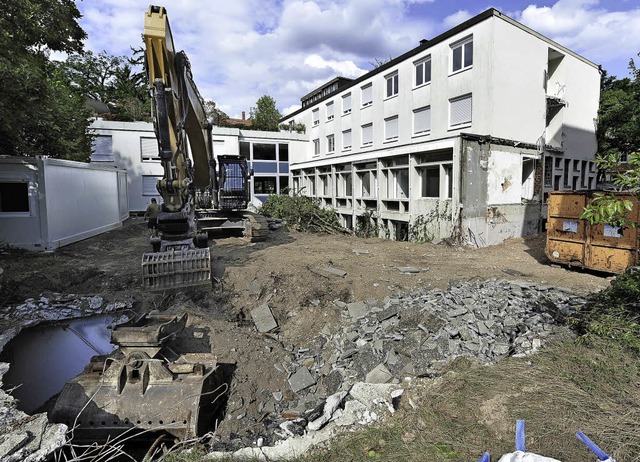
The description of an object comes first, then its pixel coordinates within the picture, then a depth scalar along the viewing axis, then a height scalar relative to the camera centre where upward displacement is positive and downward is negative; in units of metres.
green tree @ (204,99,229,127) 34.18 +7.96
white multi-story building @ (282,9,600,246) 13.97 +2.91
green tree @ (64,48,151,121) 34.94 +11.56
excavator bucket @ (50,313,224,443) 4.31 -2.42
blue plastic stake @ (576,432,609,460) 2.65 -1.85
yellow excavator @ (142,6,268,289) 6.34 +0.77
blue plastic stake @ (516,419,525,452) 2.85 -1.89
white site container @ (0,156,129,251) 10.69 -0.16
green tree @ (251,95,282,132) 37.00 +8.86
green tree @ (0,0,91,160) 8.59 +2.83
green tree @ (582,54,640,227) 20.73 +4.66
